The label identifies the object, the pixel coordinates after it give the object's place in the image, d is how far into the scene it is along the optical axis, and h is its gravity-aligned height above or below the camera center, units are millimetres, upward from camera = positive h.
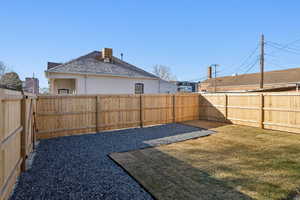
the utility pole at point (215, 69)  28923 +5279
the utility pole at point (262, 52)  13025 +3691
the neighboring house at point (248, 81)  22078 +2785
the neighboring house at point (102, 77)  11624 +1576
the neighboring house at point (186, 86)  23906 +1828
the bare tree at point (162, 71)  37875 +6244
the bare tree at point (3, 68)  16984 +3077
